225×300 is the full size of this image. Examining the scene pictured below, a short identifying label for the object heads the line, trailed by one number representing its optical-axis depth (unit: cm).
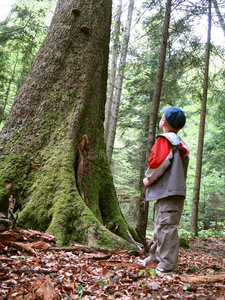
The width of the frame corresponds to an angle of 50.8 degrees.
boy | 275
